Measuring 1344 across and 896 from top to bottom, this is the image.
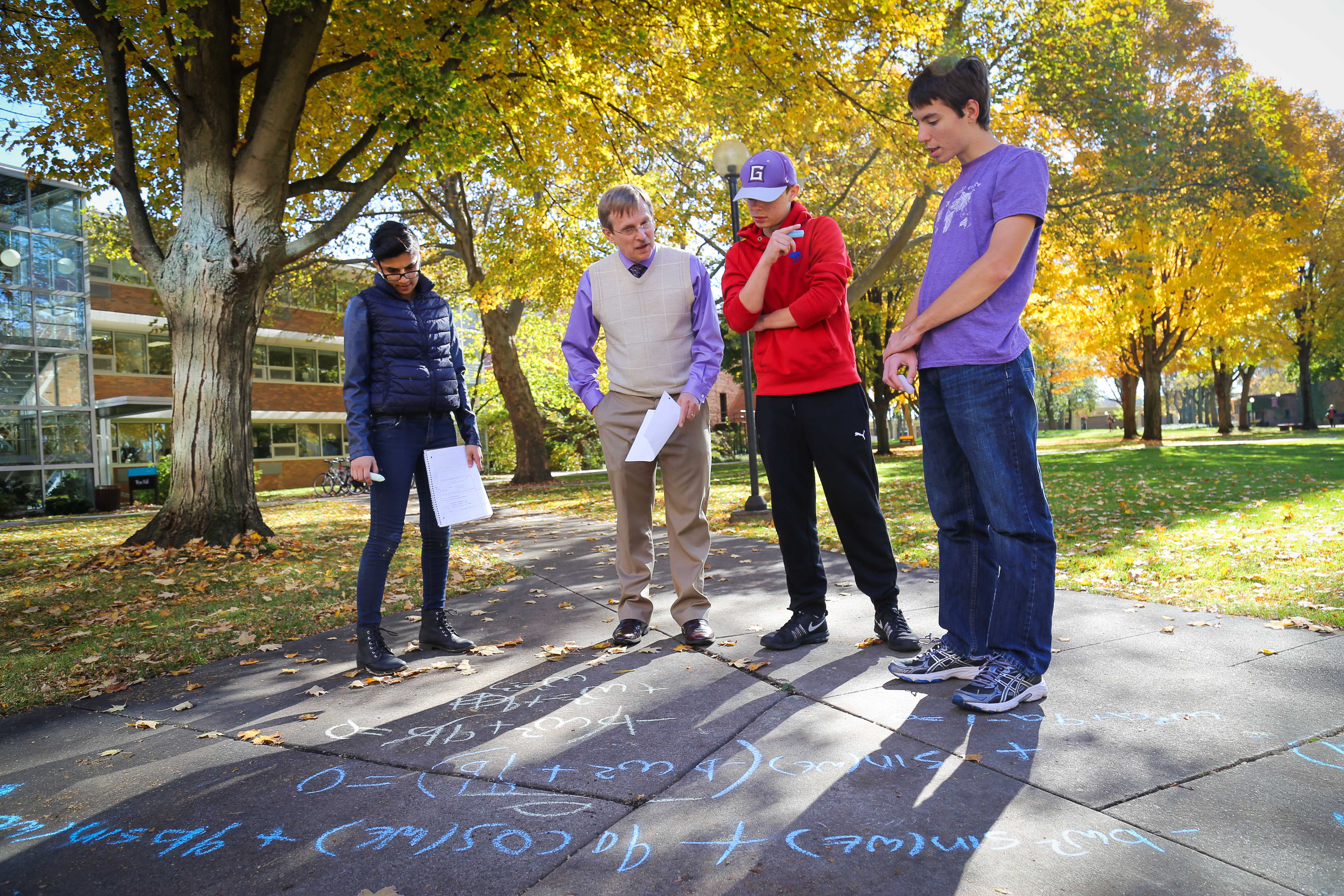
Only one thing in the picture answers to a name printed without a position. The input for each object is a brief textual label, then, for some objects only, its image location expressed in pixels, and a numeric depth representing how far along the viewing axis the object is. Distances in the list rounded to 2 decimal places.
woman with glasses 3.89
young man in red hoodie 3.66
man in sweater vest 4.06
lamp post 9.43
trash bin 19.45
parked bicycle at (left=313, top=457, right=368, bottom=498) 25.36
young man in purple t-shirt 2.91
